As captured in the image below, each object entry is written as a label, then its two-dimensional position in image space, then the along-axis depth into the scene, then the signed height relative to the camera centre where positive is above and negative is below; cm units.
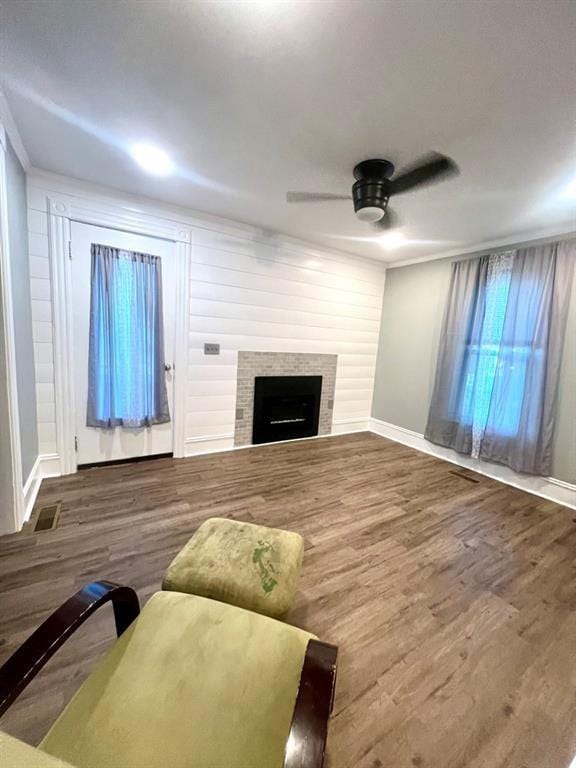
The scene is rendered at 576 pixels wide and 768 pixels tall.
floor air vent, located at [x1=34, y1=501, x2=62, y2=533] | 208 -131
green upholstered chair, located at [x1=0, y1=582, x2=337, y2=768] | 67 -92
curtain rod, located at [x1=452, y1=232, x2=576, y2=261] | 287 +118
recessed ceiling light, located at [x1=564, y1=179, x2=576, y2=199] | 212 +123
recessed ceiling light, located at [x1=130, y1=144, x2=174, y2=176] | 203 +124
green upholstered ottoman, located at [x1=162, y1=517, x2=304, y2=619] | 125 -98
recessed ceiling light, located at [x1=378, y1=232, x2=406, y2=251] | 332 +127
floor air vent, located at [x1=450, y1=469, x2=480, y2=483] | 331 -130
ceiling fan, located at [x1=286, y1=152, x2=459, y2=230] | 189 +107
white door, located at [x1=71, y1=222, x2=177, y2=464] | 265 -6
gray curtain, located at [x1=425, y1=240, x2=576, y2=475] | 292 +3
